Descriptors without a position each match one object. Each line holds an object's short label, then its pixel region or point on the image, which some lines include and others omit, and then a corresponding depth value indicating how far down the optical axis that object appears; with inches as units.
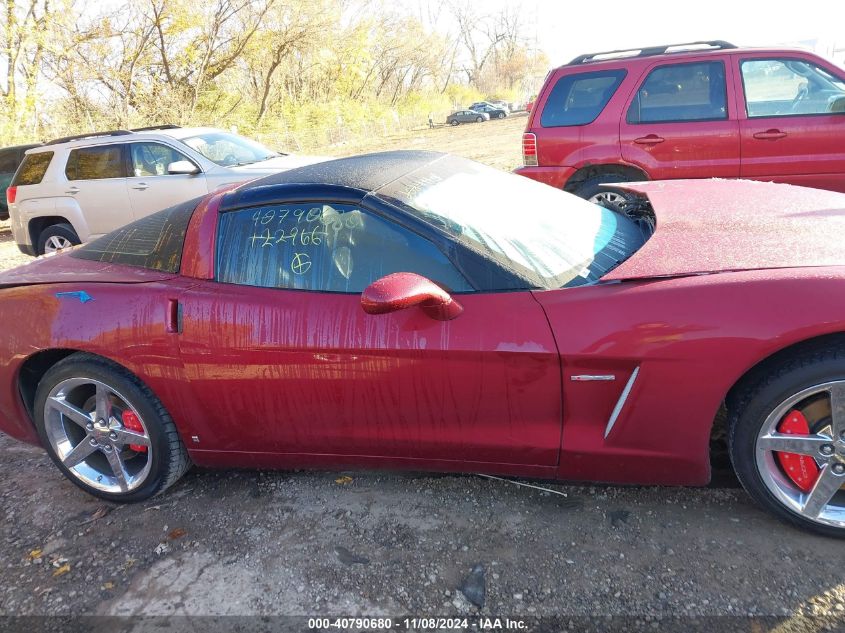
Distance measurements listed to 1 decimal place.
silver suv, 285.6
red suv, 196.4
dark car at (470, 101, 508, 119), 1681.8
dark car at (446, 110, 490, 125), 1624.0
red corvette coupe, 78.5
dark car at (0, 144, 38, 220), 488.2
